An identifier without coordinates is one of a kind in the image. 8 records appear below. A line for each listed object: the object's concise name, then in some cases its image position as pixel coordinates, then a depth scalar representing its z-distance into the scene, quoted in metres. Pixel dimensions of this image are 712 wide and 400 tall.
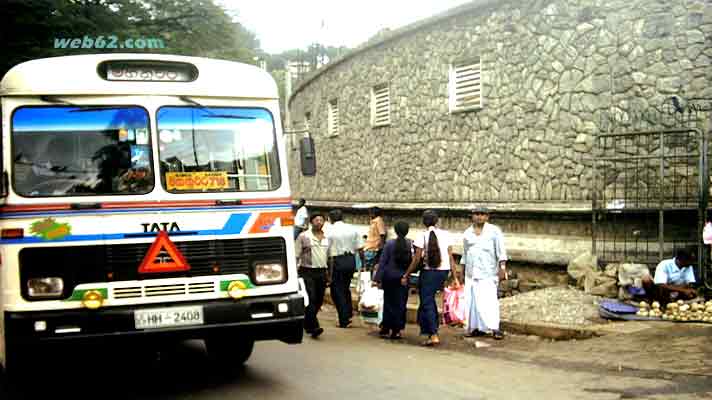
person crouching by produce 11.12
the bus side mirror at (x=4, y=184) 6.72
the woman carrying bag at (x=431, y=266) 10.54
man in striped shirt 11.59
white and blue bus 6.66
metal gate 12.02
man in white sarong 10.85
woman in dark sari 10.95
